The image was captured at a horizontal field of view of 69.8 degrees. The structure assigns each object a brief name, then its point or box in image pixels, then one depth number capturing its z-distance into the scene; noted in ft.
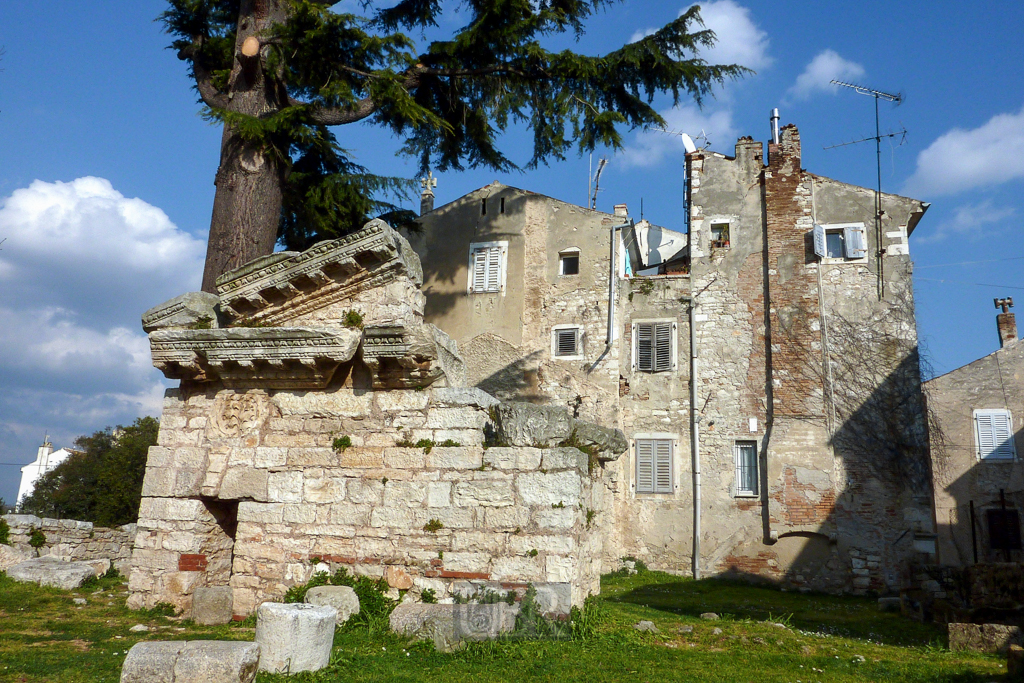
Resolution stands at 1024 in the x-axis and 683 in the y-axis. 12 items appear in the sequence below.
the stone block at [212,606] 23.40
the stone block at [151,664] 14.69
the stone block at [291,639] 16.75
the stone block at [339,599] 21.57
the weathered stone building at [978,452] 52.01
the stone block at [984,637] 23.07
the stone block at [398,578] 22.49
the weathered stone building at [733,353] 50.14
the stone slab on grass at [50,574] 30.76
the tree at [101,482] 72.28
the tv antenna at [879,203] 53.21
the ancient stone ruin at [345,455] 22.03
